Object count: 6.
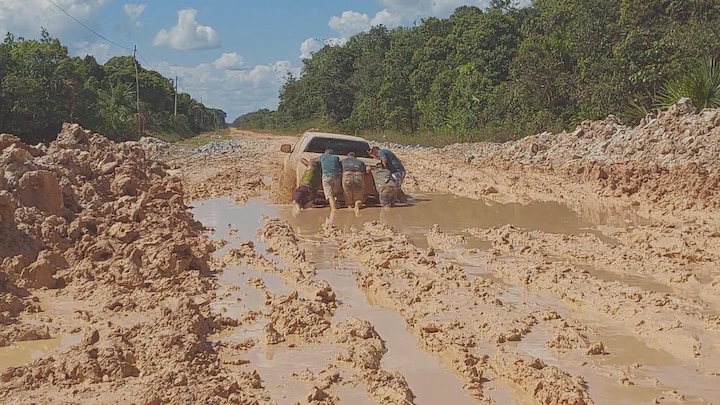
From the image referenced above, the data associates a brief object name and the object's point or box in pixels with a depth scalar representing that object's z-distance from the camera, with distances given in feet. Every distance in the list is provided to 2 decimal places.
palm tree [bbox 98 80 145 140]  107.96
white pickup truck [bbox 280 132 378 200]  42.68
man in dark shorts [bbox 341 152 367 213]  38.99
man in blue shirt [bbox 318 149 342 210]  38.93
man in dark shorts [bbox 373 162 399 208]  39.40
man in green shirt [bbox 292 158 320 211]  39.65
